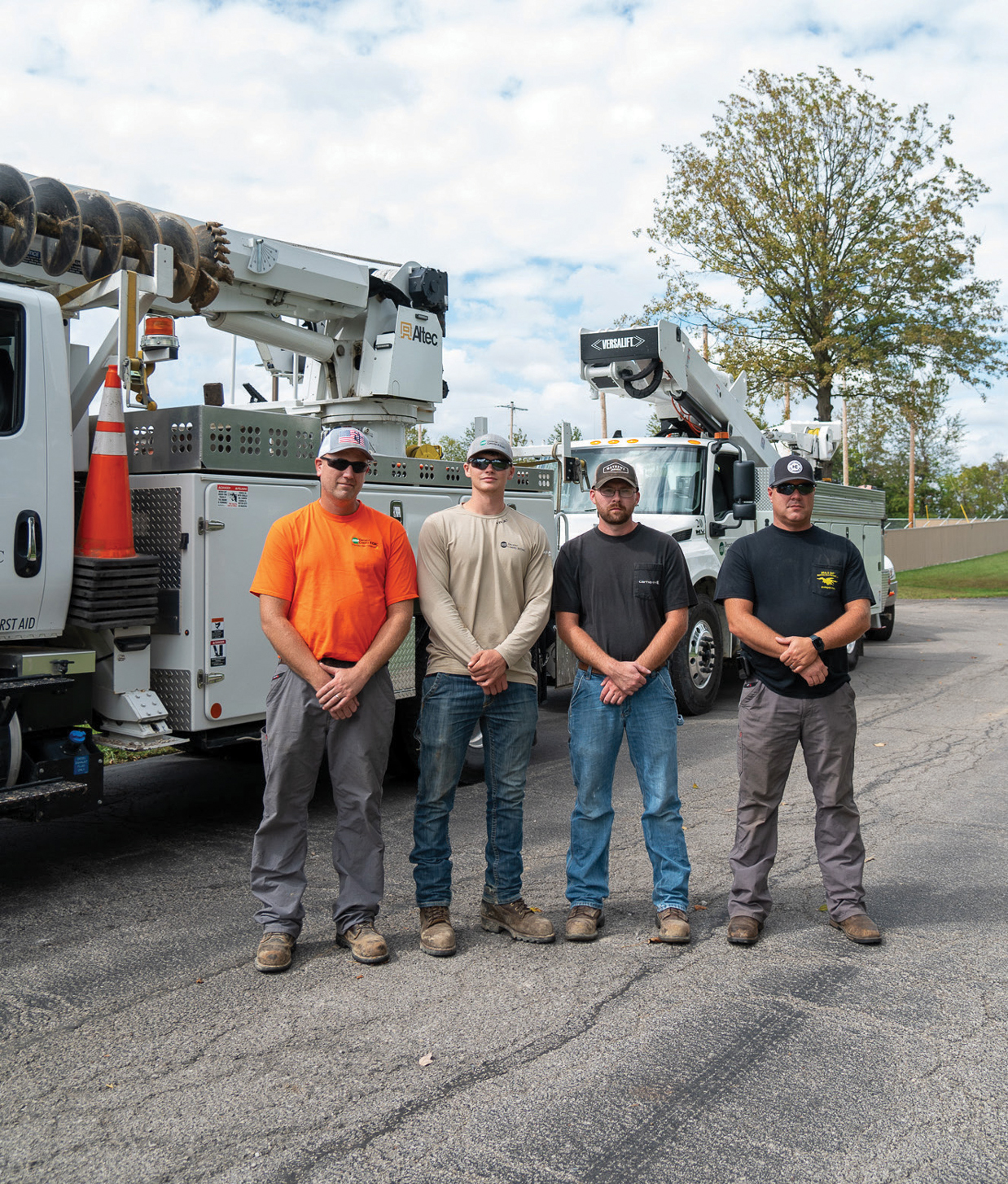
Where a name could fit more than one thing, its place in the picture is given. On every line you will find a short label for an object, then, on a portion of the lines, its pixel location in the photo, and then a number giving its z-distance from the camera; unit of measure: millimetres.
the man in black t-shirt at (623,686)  4660
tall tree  24062
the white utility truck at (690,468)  10391
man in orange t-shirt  4348
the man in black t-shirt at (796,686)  4652
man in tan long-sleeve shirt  4547
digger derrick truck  5059
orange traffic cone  5316
